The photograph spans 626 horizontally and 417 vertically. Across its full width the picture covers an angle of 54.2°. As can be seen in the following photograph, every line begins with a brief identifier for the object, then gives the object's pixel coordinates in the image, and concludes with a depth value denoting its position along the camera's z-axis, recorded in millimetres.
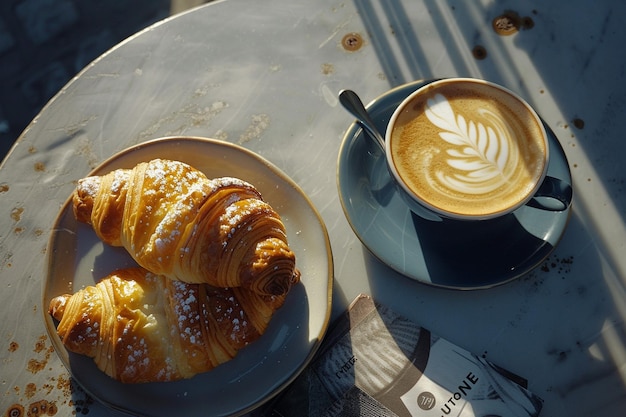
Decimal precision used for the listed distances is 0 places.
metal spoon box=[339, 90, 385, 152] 1034
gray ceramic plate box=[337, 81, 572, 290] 981
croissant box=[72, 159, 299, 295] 909
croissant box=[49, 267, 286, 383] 917
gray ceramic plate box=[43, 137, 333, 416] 950
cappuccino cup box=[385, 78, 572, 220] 921
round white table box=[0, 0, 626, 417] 1045
